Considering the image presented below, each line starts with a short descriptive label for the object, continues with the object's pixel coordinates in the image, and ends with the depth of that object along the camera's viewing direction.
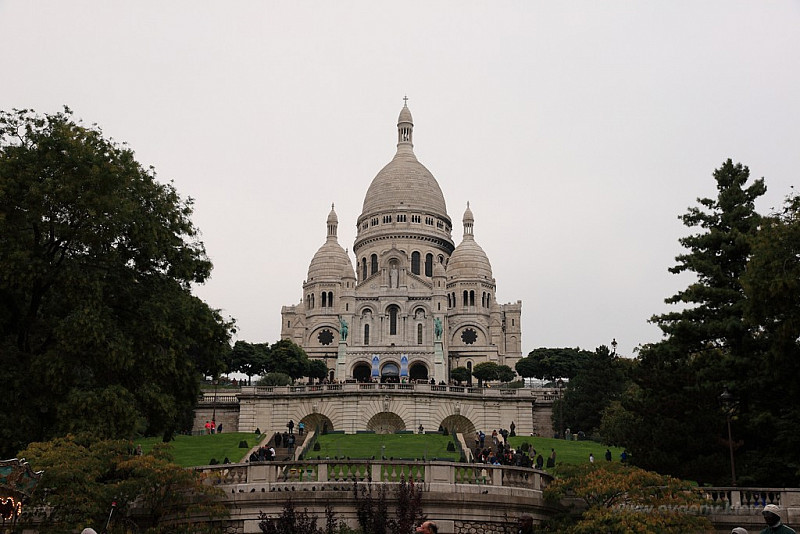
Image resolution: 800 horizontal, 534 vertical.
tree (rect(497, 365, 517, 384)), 94.69
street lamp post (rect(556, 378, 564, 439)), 63.09
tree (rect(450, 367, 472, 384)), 99.69
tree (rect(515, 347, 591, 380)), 94.12
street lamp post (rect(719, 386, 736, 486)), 27.36
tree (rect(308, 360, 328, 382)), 95.19
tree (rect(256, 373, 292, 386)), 76.94
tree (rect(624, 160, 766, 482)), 31.25
